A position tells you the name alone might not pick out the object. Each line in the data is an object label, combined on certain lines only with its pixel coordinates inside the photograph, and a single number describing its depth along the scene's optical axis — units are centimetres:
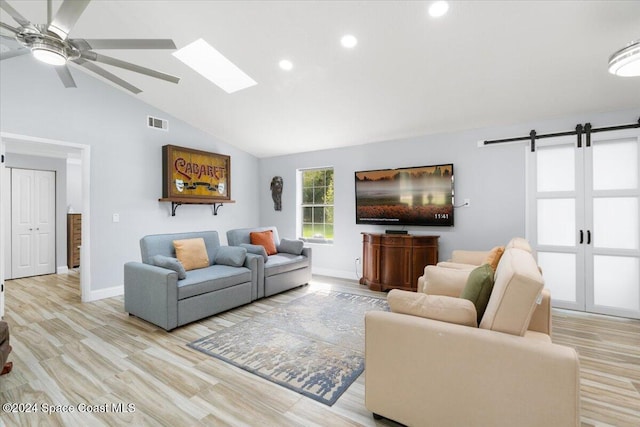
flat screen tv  424
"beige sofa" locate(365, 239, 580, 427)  125
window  557
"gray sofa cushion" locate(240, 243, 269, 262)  408
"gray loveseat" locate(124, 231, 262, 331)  291
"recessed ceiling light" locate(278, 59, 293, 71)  314
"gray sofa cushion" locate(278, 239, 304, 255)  472
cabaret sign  463
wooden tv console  417
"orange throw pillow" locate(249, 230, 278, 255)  458
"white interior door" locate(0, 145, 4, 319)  328
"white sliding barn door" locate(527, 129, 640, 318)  333
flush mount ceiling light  208
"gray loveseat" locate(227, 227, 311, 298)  401
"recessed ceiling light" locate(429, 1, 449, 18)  224
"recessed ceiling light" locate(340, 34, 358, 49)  268
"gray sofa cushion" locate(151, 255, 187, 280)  306
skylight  326
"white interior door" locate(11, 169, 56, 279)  516
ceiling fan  166
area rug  212
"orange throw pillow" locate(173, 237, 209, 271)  358
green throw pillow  170
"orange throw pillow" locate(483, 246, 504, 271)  236
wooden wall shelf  463
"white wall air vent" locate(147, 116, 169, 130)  457
